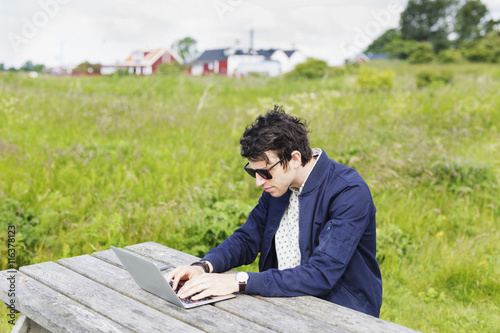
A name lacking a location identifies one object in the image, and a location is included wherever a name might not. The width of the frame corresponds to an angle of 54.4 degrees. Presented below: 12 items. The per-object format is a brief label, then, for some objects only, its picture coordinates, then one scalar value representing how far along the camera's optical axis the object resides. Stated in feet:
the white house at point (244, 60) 180.86
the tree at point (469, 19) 169.99
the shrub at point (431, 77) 45.52
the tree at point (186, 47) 243.19
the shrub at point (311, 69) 61.92
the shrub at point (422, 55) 109.19
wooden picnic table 6.29
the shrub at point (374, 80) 39.68
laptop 6.71
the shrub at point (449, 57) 104.21
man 7.48
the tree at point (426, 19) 172.65
